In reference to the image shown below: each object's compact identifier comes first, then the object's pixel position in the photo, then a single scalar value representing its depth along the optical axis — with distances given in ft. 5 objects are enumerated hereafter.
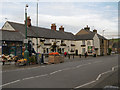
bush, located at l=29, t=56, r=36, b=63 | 62.92
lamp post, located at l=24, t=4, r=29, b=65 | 59.45
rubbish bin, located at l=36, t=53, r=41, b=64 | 64.39
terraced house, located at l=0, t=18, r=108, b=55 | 90.82
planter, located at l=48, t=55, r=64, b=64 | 67.48
